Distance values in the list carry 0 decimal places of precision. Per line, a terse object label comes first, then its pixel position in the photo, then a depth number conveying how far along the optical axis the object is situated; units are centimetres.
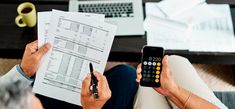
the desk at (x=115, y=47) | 133
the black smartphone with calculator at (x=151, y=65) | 113
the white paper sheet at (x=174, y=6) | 139
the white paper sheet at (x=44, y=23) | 120
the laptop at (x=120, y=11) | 136
